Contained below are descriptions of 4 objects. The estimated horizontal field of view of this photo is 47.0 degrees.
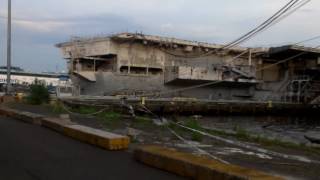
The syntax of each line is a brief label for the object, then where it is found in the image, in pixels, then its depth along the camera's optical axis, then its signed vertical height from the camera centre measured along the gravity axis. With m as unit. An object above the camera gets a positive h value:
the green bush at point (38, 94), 23.80 -0.76
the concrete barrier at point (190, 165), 5.13 -1.26
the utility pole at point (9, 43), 23.11 +2.48
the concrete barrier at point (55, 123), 11.19 -1.30
